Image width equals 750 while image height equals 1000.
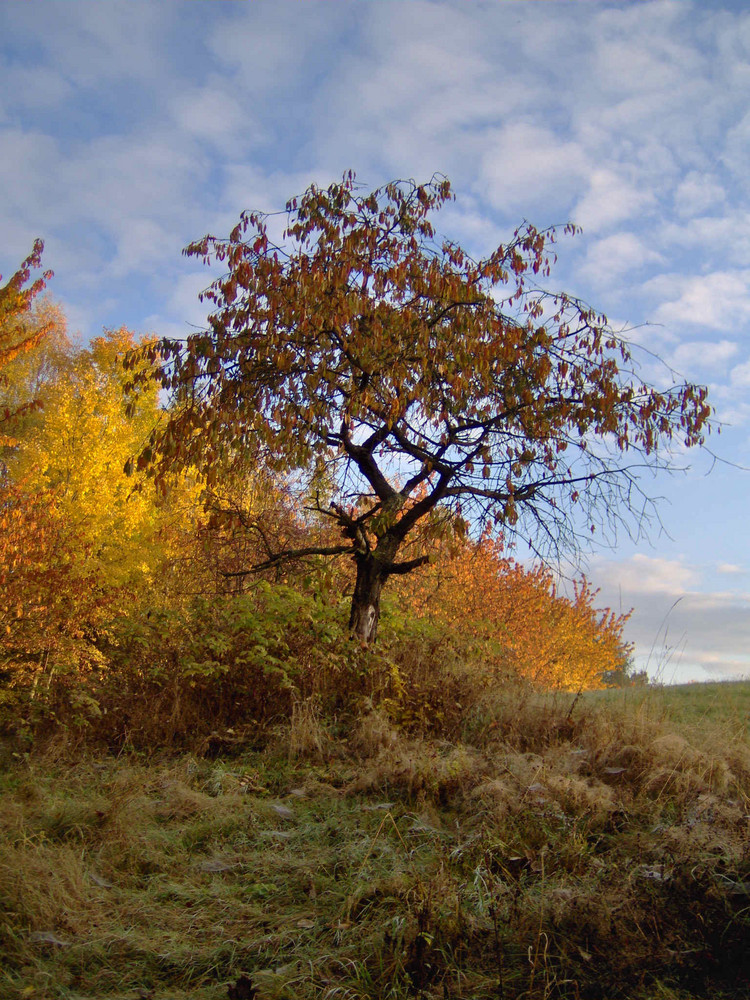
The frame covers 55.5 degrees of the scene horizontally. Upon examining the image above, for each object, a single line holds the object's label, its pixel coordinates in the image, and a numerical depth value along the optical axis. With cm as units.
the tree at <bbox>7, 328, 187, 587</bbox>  1316
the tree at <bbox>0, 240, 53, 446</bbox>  1109
